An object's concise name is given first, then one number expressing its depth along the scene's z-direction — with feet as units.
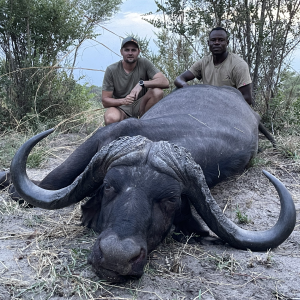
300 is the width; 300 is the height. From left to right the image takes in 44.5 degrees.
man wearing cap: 19.29
